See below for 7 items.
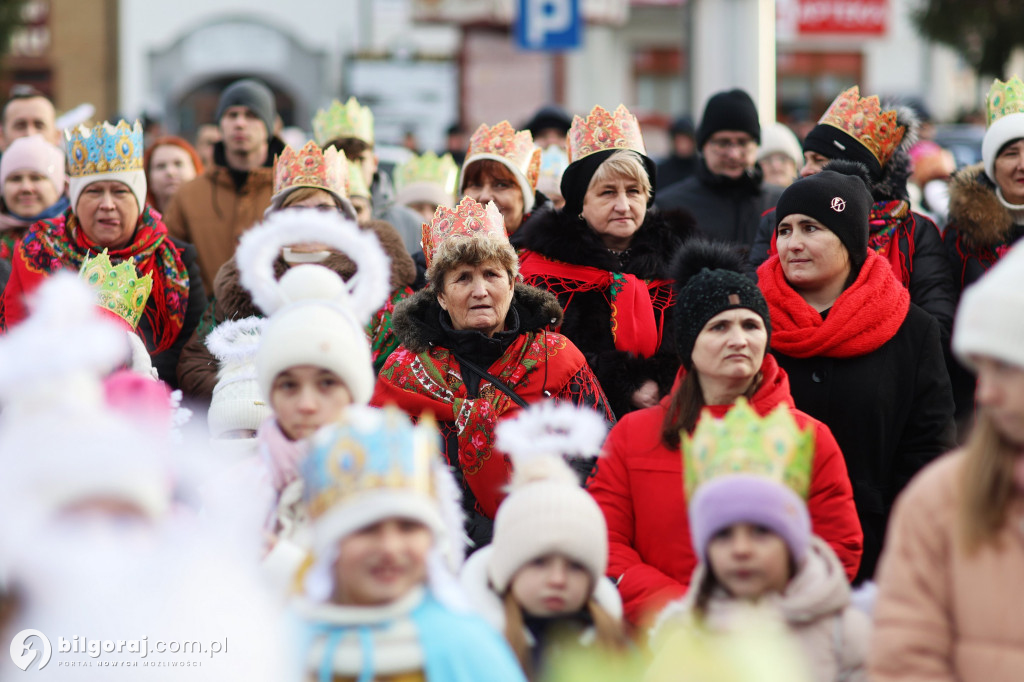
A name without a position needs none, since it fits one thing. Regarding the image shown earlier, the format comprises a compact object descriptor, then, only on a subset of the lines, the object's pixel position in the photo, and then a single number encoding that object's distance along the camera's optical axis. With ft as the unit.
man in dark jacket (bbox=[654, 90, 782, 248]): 46.35
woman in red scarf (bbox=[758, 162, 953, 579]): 31.27
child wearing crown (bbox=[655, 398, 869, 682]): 21.57
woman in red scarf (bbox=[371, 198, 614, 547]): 30.99
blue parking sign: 73.41
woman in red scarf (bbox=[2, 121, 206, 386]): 39.68
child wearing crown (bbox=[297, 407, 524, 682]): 20.25
